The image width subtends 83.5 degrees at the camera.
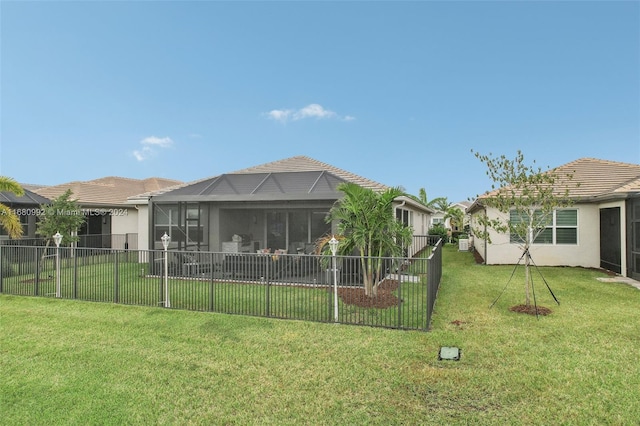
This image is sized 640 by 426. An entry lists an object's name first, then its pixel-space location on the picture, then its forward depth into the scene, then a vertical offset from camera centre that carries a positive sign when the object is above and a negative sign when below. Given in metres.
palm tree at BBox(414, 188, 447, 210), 37.26 +2.14
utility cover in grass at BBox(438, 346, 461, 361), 5.07 -1.95
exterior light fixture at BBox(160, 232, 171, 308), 8.02 -1.28
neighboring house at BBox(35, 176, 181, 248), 20.80 +0.54
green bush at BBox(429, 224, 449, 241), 26.29 -0.92
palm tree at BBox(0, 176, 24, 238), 12.06 +0.30
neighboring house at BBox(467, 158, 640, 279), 11.82 -0.34
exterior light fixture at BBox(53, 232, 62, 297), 8.89 -1.17
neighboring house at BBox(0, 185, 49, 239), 18.31 +0.66
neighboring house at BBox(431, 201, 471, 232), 36.05 +0.05
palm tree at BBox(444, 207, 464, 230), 33.86 +0.23
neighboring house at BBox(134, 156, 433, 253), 12.30 +0.33
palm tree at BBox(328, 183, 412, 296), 8.54 -0.15
